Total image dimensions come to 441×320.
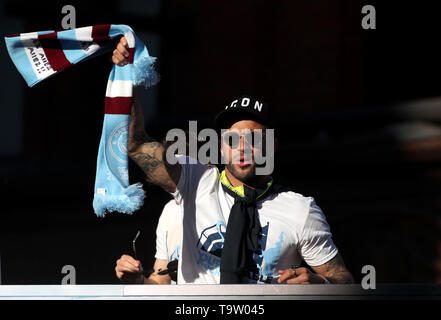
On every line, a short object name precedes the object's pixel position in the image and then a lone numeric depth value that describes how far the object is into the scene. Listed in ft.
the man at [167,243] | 28.84
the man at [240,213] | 25.32
